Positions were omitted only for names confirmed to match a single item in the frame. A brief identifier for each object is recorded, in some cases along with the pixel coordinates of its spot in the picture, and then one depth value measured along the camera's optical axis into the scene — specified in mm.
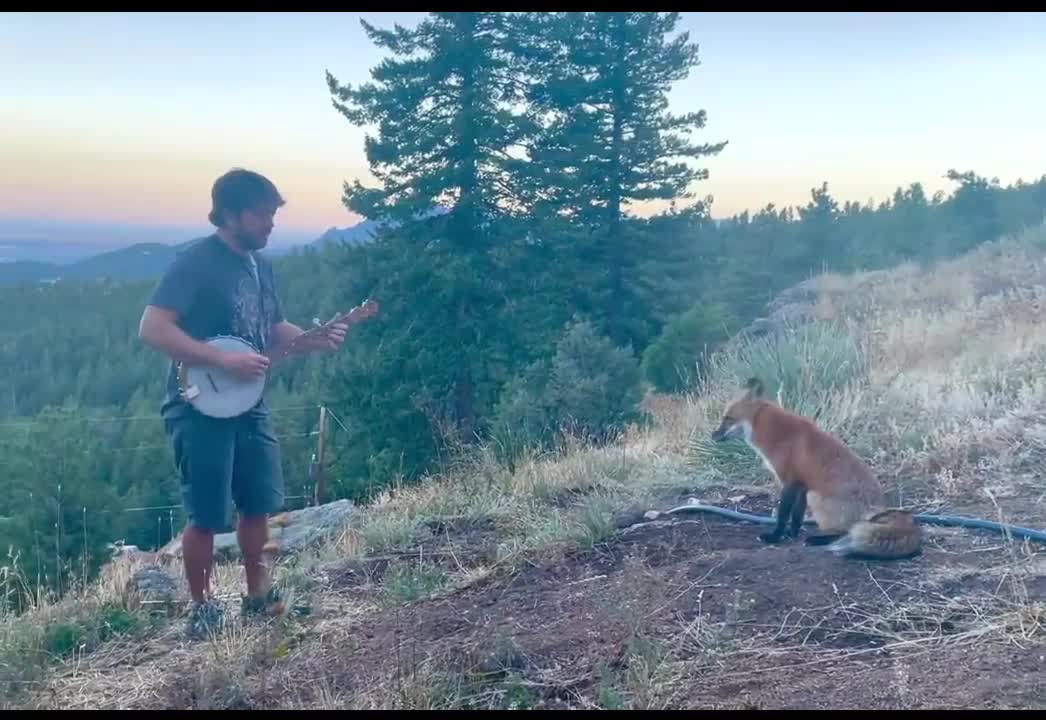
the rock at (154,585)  5992
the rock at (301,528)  8227
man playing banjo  5074
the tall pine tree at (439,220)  26438
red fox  4809
